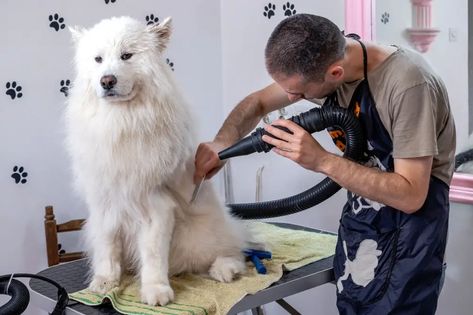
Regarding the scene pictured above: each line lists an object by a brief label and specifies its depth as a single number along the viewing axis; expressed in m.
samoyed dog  1.56
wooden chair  2.24
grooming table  1.54
